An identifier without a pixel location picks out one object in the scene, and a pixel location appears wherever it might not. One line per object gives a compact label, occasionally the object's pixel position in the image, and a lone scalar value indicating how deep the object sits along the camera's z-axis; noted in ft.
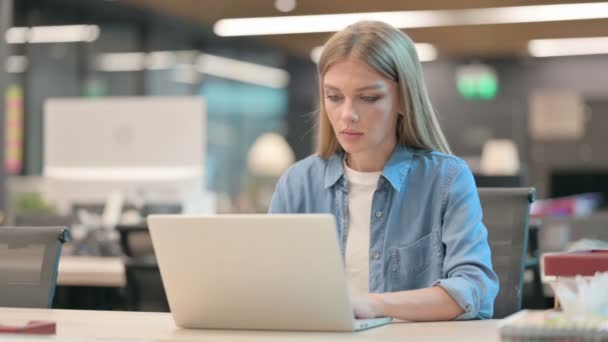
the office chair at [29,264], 7.83
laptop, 5.51
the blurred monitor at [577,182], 43.09
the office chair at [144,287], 13.00
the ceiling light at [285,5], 32.22
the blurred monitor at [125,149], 16.96
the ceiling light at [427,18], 32.45
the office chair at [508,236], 8.75
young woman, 7.13
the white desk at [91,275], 13.50
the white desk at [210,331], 5.67
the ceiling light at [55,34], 32.94
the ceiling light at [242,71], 42.93
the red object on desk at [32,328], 5.58
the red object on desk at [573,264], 5.97
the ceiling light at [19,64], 32.48
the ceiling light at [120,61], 36.40
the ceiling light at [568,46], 39.83
